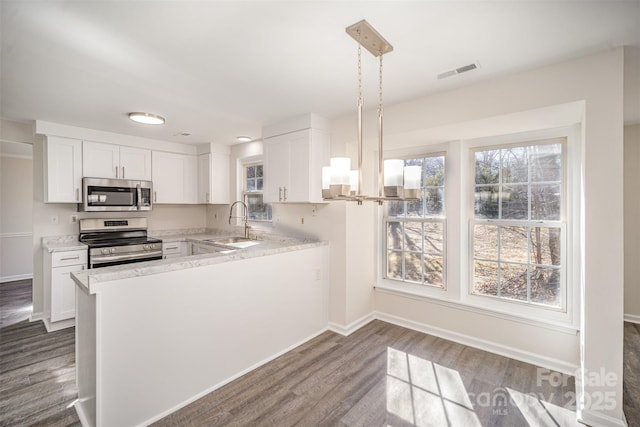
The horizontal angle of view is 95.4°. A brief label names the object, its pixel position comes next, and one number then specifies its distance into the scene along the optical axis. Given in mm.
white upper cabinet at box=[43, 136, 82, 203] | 3486
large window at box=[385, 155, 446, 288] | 3303
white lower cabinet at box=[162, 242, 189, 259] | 4273
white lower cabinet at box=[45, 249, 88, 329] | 3279
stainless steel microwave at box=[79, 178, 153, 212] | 3766
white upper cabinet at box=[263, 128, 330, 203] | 3162
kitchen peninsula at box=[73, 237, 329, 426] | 1756
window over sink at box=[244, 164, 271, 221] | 4488
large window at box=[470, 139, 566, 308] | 2678
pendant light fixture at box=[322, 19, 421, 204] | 1585
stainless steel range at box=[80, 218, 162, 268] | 3622
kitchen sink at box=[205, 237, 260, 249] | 3616
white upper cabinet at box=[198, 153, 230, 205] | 4723
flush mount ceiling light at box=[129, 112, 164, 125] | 3105
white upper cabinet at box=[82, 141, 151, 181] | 3805
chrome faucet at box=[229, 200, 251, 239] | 4267
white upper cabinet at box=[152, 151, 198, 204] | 4504
